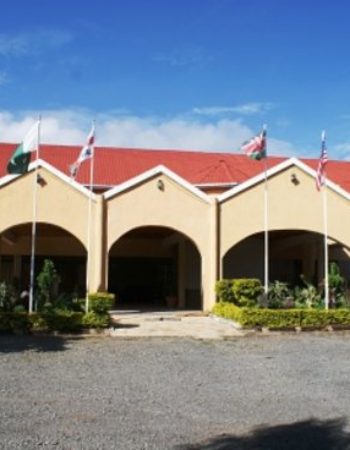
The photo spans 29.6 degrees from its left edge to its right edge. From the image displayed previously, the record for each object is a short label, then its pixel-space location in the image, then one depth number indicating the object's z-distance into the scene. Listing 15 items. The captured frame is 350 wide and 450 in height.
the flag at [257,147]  22.69
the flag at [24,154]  20.42
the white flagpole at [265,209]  24.55
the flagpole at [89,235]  23.69
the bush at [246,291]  22.41
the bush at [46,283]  21.25
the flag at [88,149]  21.80
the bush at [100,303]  20.08
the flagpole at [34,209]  20.46
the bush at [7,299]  20.45
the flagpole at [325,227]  22.59
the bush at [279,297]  23.14
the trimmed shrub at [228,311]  20.84
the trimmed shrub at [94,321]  19.58
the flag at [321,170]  22.95
